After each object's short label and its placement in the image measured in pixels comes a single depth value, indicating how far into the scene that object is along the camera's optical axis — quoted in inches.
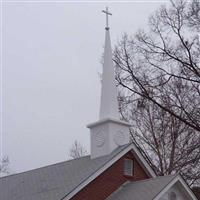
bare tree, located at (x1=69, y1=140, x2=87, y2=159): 1964.8
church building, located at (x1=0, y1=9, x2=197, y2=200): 804.6
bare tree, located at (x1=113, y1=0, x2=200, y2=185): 990.4
